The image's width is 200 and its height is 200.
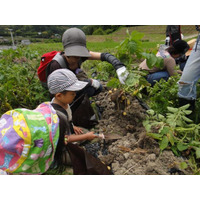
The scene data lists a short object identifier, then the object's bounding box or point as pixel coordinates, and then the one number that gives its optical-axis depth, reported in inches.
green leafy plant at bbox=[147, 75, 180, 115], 75.9
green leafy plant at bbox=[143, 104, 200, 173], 58.4
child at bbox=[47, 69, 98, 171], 55.0
